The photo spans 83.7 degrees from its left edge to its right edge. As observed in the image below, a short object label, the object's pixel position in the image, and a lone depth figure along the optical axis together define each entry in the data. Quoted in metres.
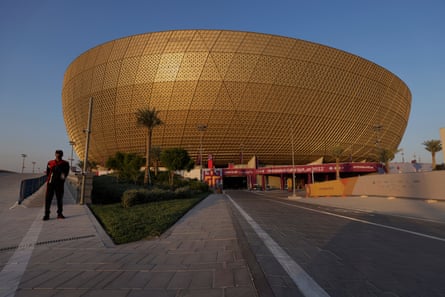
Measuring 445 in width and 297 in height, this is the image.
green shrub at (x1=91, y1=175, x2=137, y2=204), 16.05
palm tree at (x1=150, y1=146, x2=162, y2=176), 49.16
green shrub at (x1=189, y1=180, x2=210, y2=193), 33.91
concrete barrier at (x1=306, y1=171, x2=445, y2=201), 16.46
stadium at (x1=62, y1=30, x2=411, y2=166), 51.25
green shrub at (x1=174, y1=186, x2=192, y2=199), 19.60
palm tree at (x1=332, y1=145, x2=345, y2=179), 48.83
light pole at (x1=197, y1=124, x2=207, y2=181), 52.76
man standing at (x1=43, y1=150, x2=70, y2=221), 7.35
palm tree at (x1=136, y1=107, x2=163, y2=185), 37.06
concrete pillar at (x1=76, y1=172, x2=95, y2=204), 11.70
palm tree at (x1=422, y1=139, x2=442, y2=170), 62.75
